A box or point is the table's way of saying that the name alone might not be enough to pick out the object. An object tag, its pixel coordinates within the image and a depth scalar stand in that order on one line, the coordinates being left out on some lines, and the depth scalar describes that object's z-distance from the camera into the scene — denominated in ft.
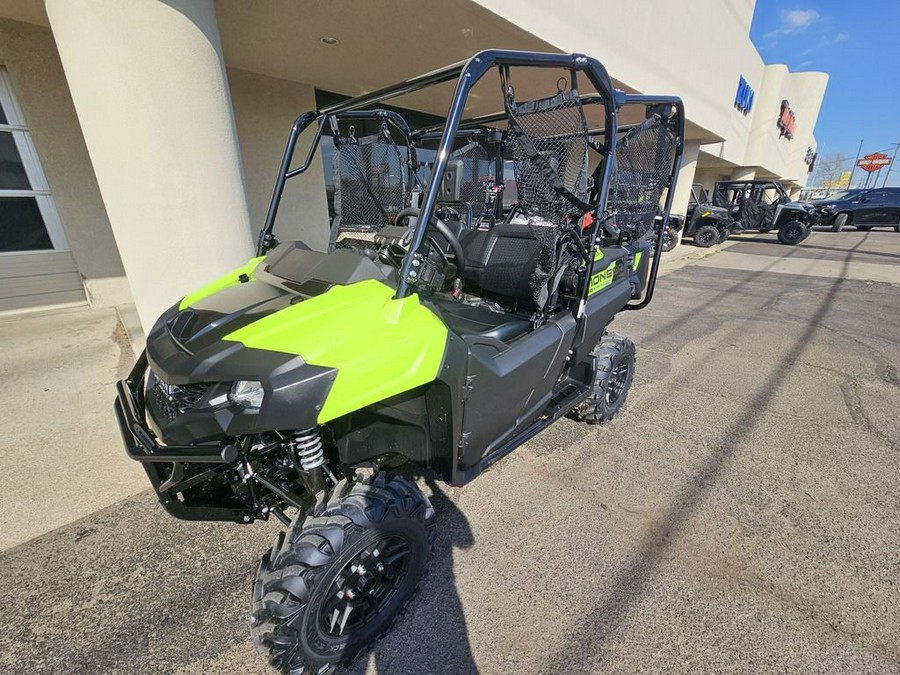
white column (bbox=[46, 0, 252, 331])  8.00
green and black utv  4.07
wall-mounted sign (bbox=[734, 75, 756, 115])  51.52
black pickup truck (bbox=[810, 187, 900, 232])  52.70
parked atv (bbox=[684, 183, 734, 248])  39.52
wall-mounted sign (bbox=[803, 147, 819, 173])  133.04
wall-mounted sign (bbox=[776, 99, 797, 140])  80.23
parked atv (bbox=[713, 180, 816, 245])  41.81
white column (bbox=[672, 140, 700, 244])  40.63
